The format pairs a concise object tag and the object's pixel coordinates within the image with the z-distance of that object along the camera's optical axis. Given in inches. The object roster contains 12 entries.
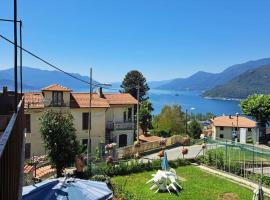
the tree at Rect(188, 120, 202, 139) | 1461.0
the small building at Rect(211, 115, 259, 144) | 1450.4
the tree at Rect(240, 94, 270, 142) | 1234.7
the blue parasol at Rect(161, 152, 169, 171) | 459.3
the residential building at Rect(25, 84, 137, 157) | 808.0
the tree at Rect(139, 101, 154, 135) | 1416.7
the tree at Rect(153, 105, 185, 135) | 1537.1
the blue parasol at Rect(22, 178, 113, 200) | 258.6
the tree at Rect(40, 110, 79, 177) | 485.7
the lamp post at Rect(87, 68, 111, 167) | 529.8
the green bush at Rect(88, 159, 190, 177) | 516.9
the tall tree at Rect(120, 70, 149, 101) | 1966.5
